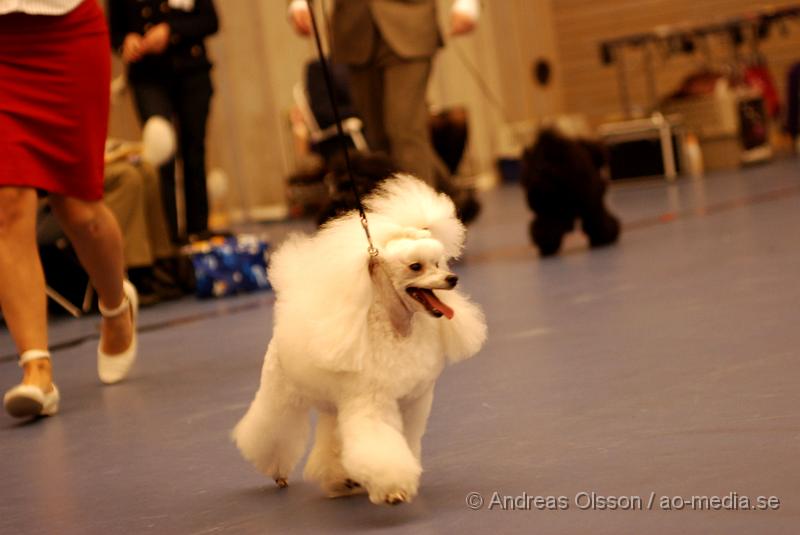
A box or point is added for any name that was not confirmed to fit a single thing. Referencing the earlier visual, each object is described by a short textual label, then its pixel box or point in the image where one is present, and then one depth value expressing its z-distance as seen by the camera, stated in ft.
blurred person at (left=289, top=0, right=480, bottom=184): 28.62
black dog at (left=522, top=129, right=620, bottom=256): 30.31
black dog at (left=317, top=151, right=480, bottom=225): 21.30
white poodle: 10.66
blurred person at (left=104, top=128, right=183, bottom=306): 32.32
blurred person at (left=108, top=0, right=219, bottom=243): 34.19
